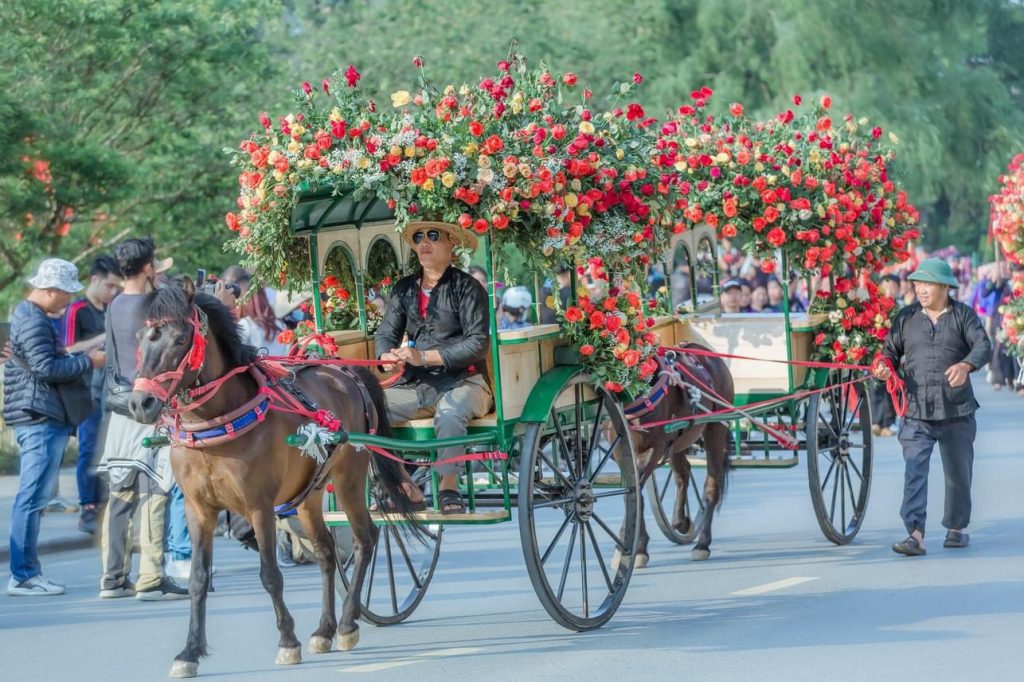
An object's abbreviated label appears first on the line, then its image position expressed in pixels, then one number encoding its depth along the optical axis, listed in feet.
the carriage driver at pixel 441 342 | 55.83
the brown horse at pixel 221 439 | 47.98
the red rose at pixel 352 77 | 54.24
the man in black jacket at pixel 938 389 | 71.31
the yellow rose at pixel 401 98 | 52.80
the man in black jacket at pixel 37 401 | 66.80
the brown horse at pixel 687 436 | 68.64
